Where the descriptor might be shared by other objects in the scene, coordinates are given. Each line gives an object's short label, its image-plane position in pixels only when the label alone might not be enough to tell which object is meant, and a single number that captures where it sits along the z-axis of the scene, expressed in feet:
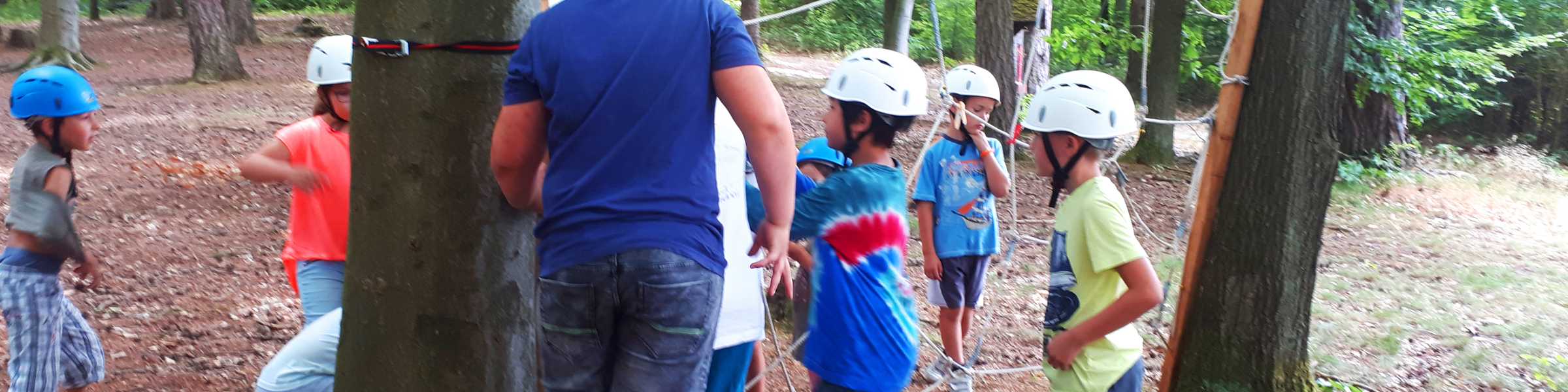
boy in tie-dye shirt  9.34
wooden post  12.79
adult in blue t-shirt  6.71
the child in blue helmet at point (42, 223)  10.82
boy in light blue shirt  14.83
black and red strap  7.36
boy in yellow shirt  8.68
